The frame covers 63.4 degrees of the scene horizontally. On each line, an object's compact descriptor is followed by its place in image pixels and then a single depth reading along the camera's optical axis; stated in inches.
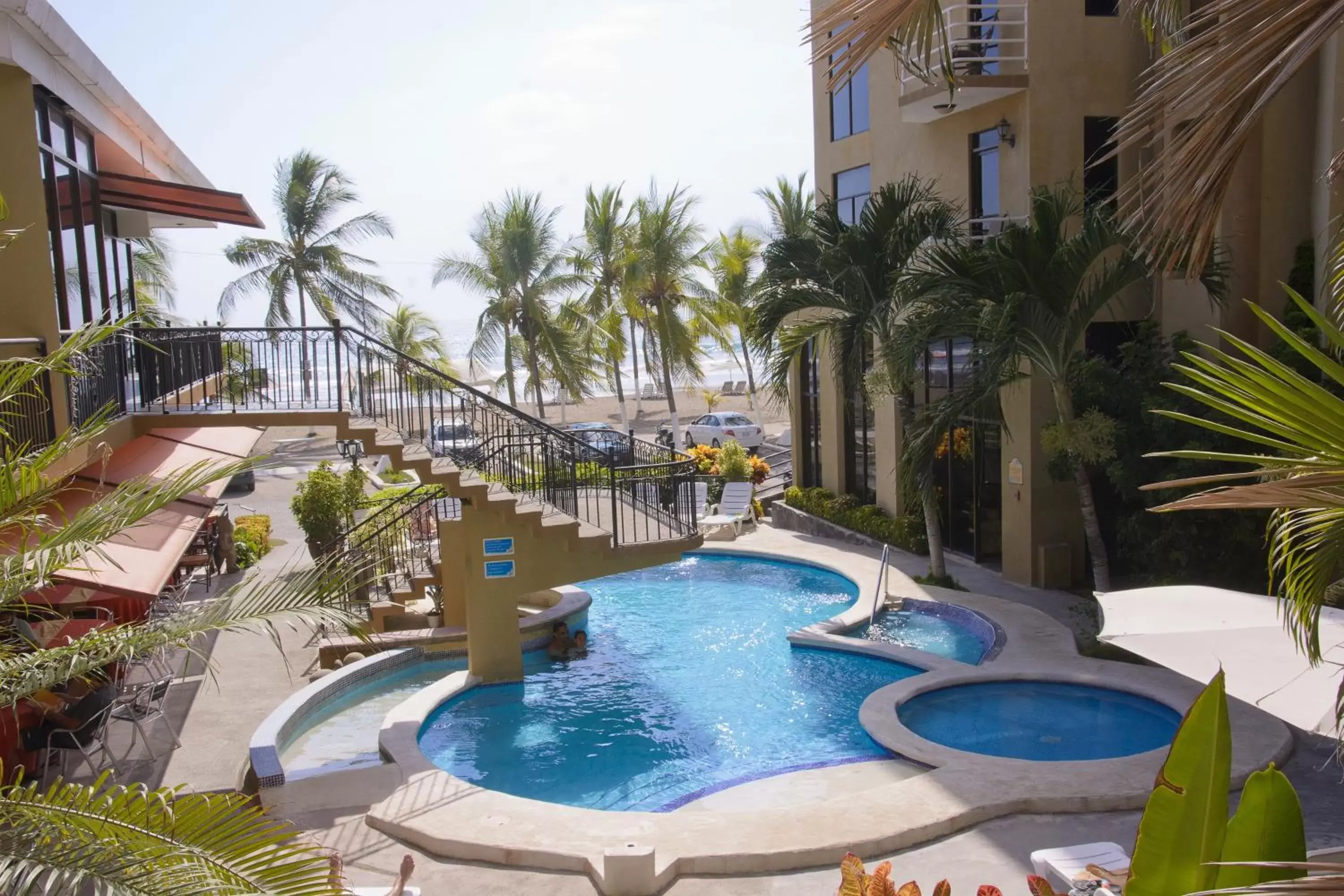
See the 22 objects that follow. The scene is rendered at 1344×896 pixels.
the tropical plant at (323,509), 724.7
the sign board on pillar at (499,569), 502.9
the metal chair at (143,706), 388.2
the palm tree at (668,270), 1339.8
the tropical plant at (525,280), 1397.6
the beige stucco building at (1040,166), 539.8
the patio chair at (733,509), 852.6
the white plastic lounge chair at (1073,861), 266.7
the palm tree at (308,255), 1643.7
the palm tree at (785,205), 1665.8
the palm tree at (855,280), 609.3
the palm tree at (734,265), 1814.7
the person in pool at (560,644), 571.2
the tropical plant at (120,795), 148.9
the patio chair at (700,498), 659.4
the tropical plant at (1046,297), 492.7
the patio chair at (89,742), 361.4
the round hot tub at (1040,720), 418.0
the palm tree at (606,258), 1392.7
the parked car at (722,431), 1470.2
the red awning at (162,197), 576.1
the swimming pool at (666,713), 420.5
